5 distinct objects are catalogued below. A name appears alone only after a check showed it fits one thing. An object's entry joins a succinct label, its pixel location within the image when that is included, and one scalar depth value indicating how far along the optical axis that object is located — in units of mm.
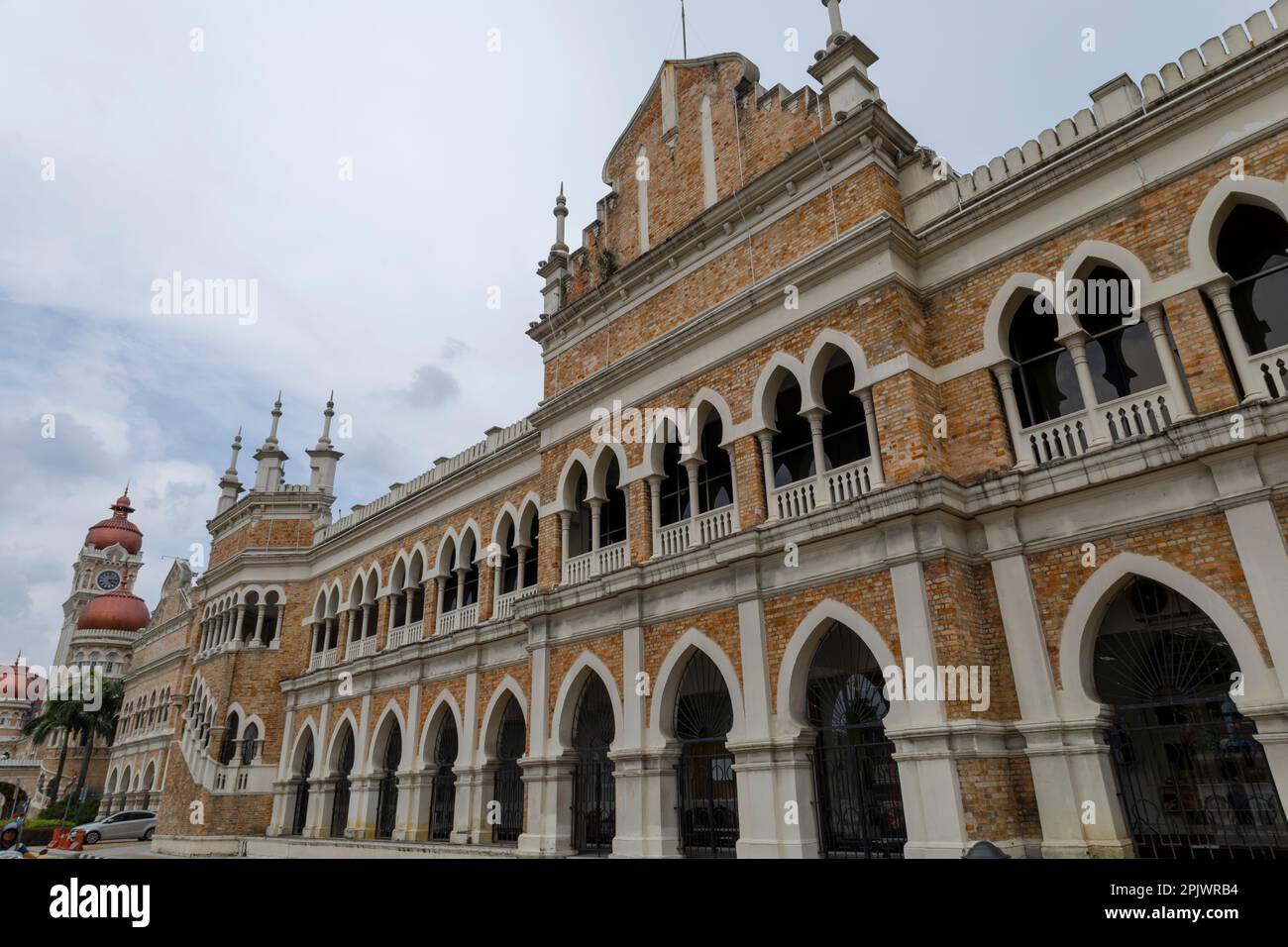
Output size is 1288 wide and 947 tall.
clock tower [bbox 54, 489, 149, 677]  52719
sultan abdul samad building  8781
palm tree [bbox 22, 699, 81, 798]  41625
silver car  28906
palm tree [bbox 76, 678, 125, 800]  41812
